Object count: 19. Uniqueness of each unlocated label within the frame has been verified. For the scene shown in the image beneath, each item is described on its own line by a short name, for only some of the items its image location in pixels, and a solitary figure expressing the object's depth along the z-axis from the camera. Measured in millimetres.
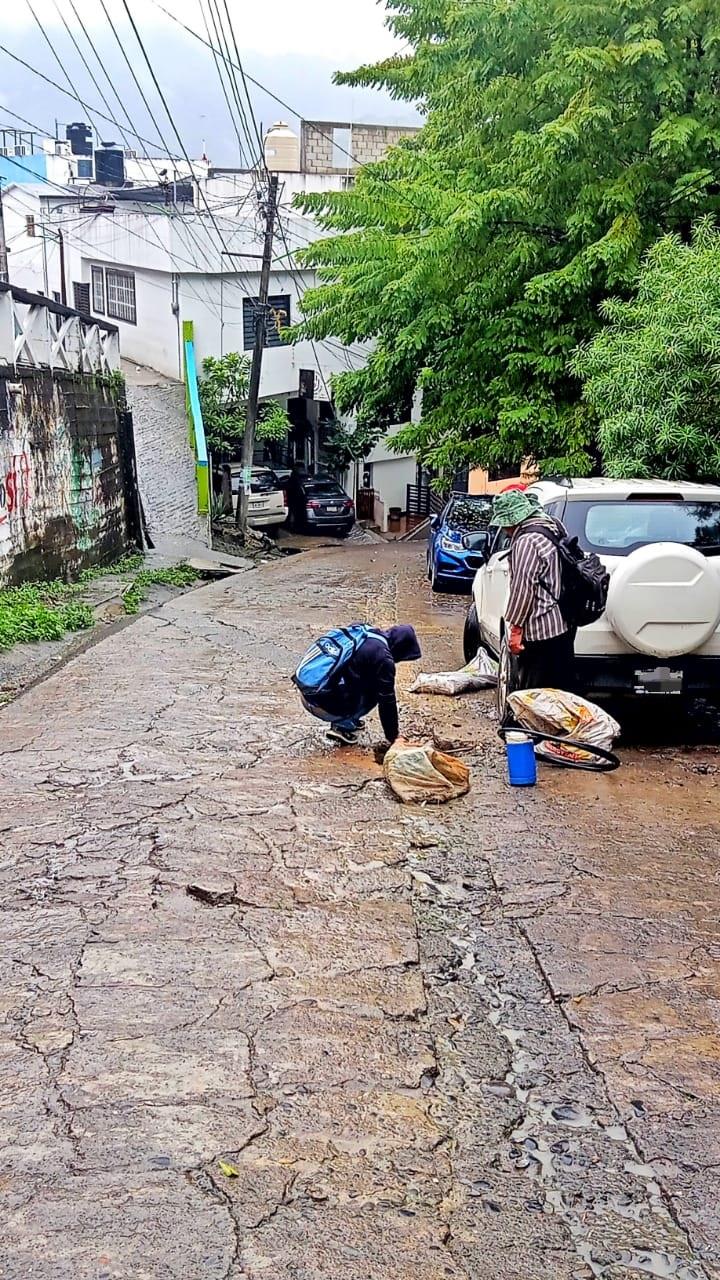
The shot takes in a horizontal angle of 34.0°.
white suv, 7277
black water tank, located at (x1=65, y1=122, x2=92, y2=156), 58094
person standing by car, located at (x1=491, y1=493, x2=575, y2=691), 7328
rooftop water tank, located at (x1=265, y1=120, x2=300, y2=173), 43031
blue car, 18031
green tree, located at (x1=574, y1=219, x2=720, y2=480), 9328
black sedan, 32656
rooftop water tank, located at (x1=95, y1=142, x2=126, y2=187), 50094
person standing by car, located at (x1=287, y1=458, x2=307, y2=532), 32969
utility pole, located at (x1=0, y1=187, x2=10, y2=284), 19348
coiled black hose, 7348
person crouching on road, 7469
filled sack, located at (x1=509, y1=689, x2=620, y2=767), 7438
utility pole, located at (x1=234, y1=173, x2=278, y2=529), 27141
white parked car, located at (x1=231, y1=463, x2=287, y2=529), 30094
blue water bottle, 7027
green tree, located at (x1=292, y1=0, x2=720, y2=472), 12852
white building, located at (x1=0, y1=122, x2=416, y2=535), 35312
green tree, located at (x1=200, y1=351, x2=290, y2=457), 31266
